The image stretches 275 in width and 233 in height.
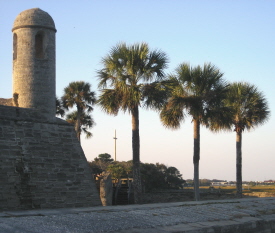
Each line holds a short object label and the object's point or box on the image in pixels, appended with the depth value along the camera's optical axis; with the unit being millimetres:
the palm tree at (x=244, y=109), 26453
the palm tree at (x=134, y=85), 20719
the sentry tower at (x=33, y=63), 17281
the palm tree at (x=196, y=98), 22656
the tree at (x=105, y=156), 50047
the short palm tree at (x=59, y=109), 33888
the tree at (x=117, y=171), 34500
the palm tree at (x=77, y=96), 34156
